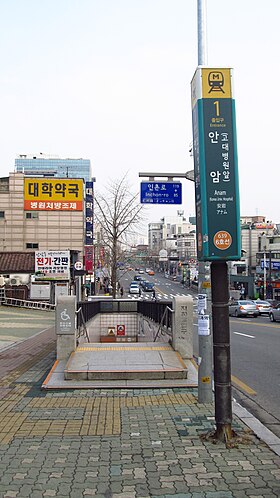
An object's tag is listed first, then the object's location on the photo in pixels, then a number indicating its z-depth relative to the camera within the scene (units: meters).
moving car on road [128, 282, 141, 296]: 63.06
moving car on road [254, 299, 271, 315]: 37.66
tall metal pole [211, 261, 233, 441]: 6.18
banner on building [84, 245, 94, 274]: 53.91
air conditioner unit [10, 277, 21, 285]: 43.84
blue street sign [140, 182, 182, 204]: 11.96
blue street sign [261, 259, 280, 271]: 64.19
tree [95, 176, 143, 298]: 26.80
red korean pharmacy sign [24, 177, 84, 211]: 53.19
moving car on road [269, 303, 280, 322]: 29.56
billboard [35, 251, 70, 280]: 42.59
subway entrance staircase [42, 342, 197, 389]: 9.22
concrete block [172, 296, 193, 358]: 11.52
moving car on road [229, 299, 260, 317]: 35.66
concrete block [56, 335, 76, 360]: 11.44
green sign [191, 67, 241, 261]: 6.30
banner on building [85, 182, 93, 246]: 50.91
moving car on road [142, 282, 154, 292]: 73.69
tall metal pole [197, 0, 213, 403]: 7.83
